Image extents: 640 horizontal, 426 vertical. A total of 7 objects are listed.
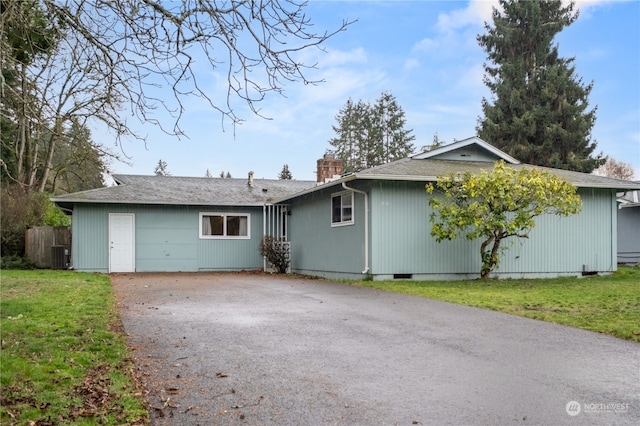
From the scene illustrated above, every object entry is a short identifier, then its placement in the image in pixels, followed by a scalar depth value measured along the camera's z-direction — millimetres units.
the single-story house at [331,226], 14070
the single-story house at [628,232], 22906
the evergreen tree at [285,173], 53969
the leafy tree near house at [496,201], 12695
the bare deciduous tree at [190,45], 4867
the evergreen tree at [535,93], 33812
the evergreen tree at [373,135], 45969
